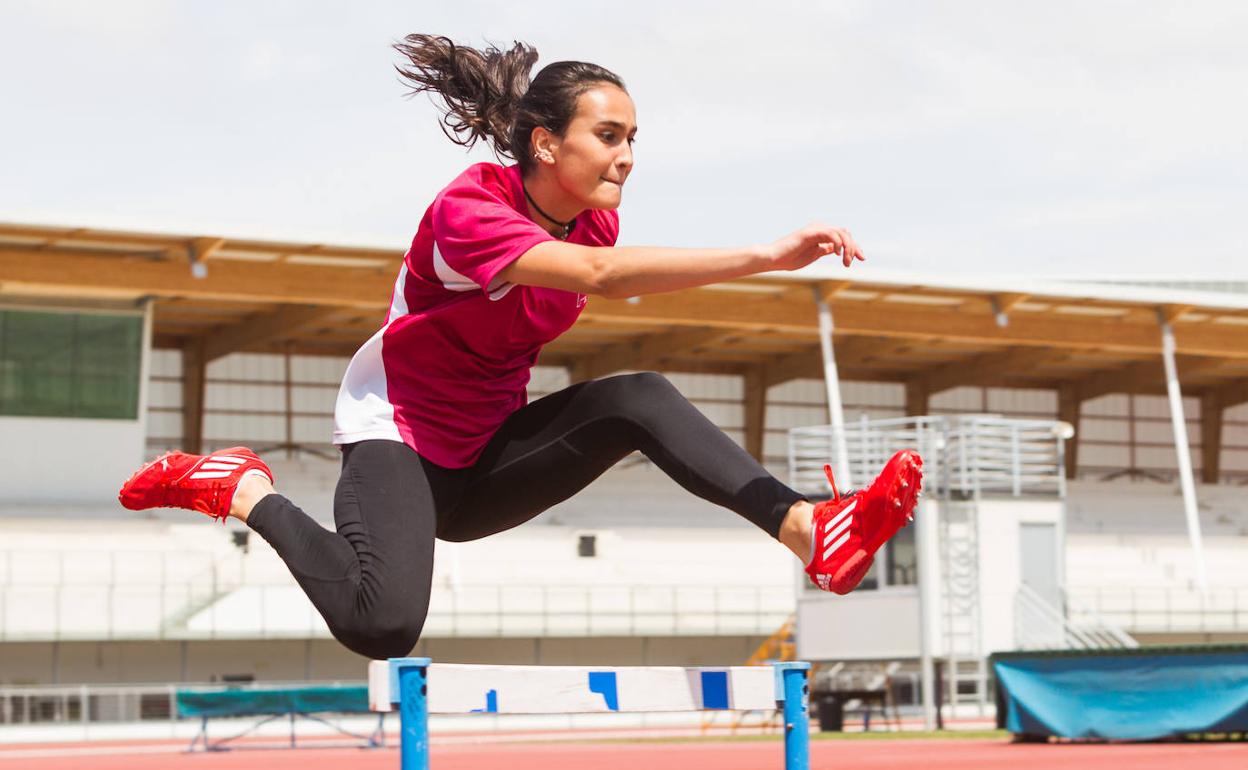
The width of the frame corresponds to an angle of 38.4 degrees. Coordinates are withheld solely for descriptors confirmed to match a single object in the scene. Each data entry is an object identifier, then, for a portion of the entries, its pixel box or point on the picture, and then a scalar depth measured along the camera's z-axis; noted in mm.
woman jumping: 4195
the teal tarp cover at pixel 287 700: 22156
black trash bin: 24094
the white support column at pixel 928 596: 25172
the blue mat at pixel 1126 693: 17641
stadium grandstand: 28922
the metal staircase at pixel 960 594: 26062
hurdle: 3648
